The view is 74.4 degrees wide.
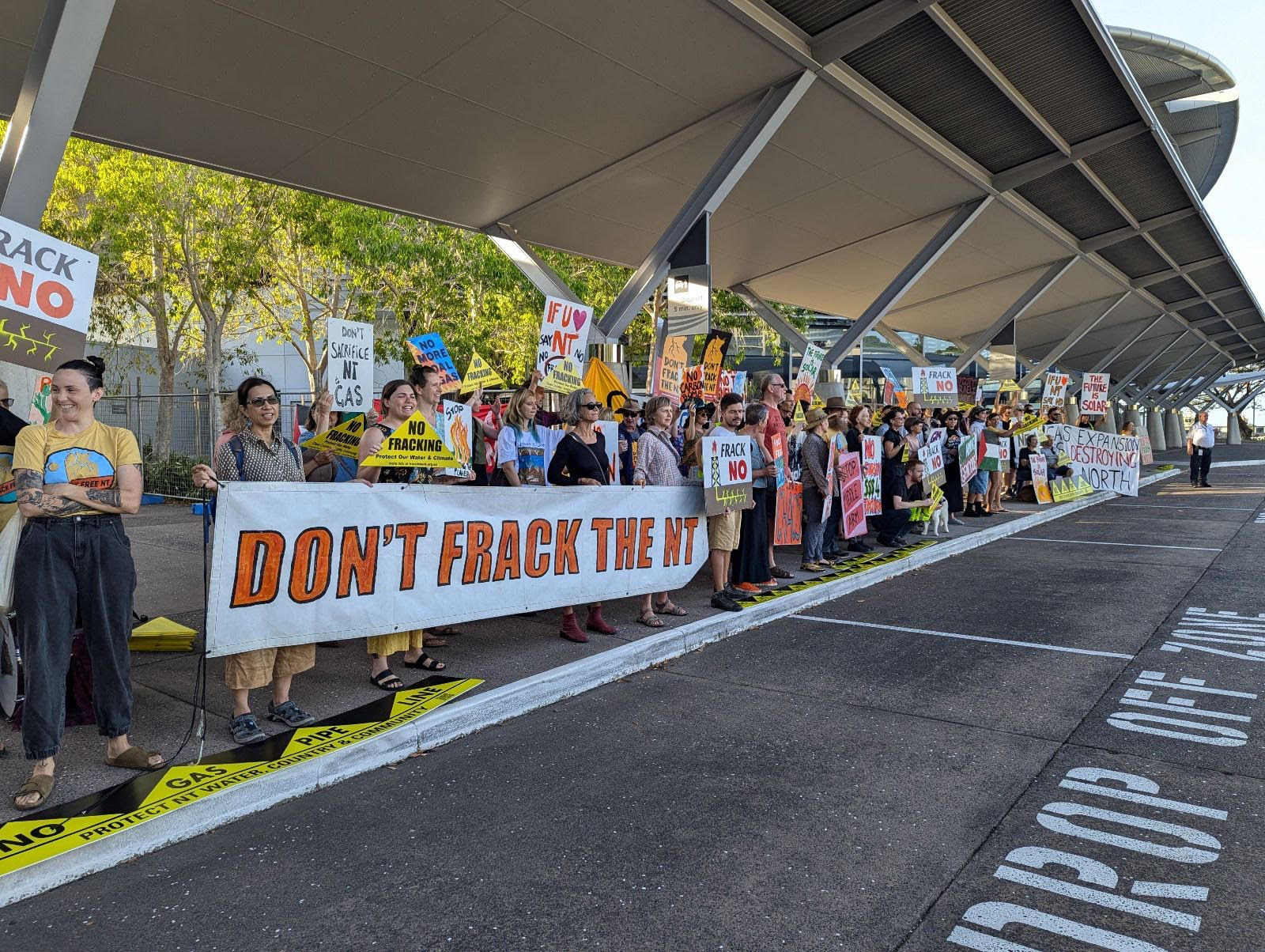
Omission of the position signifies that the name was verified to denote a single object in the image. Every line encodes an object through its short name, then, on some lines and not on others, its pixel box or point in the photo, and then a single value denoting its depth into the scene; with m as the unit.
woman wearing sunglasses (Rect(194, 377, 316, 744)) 4.62
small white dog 12.97
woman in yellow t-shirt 3.78
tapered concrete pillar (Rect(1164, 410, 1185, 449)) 64.25
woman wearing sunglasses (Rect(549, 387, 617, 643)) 6.84
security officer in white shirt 21.30
